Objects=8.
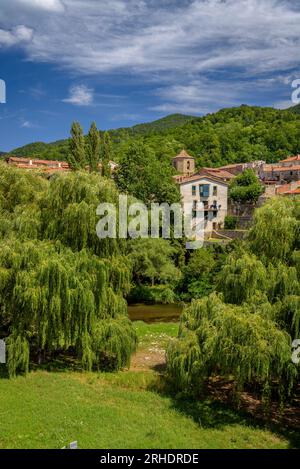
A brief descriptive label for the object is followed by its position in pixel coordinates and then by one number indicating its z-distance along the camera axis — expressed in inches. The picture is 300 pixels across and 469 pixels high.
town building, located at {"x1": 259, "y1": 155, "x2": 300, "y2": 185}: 3366.1
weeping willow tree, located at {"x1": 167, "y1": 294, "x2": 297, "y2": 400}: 572.1
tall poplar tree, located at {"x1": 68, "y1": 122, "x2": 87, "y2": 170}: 2065.7
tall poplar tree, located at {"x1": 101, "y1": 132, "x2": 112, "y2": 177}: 2203.1
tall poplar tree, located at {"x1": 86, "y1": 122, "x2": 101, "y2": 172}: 2135.8
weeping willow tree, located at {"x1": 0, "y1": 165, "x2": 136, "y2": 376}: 695.7
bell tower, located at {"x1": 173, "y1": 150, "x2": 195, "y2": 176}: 3892.7
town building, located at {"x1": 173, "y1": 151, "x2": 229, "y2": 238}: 2437.3
